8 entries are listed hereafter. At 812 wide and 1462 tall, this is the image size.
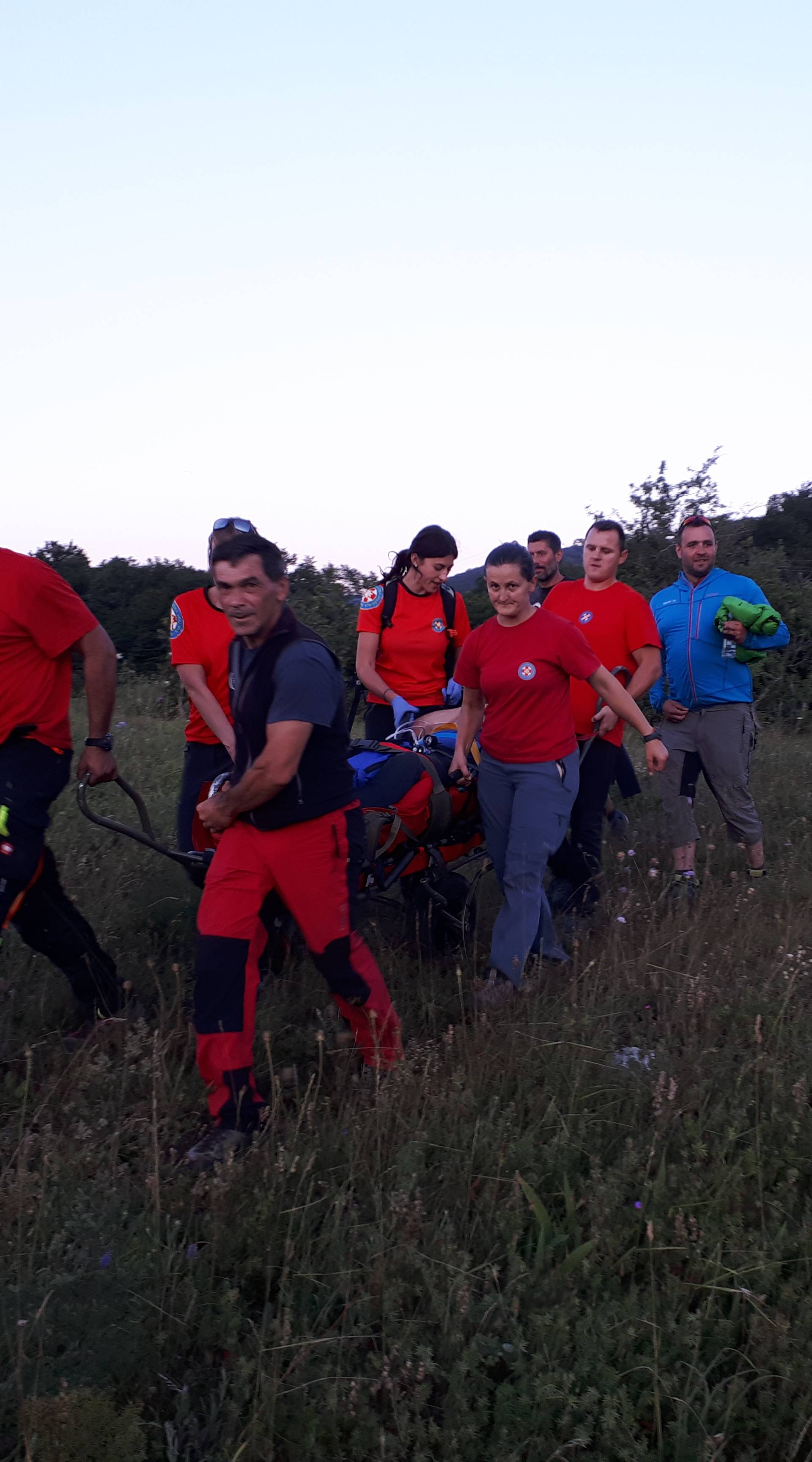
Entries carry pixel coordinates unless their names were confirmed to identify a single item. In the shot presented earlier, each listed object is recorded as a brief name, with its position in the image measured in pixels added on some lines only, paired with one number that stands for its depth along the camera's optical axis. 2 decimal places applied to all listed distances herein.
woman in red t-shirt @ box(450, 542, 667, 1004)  4.90
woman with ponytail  5.72
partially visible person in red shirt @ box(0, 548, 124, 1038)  3.80
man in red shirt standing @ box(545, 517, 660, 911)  6.00
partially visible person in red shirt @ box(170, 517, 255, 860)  4.94
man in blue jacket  6.68
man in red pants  3.48
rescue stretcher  4.43
